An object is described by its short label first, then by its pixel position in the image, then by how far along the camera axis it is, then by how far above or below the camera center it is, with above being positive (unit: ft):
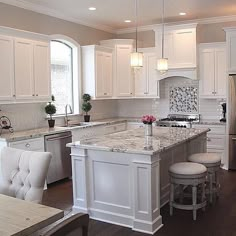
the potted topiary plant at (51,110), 18.53 -0.38
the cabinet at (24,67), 15.33 +1.90
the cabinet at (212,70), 20.97 +2.11
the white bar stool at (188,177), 12.01 -2.85
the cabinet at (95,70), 21.67 +2.26
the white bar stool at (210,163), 13.84 -2.67
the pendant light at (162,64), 15.17 +1.80
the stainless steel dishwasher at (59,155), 16.82 -2.83
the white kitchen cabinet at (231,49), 19.34 +3.17
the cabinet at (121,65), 23.45 +2.76
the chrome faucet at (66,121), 20.55 -1.13
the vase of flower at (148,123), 13.80 -0.90
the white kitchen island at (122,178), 11.23 -2.83
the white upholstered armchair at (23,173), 7.67 -1.71
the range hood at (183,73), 21.59 +1.99
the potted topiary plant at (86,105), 21.68 -0.13
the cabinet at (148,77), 23.36 +1.87
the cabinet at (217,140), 20.27 -2.45
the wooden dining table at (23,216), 5.53 -2.12
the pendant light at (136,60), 14.11 +1.88
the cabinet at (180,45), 21.47 +3.88
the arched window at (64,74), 20.54 +1.93
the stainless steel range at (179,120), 21.30 -1.26
